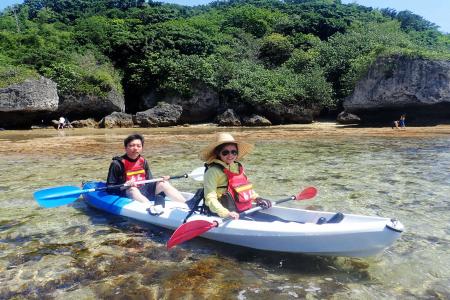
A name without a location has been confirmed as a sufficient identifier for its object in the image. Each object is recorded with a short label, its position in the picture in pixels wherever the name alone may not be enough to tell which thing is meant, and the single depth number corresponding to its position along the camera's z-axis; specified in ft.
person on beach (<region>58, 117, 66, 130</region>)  73.82
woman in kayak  13.99
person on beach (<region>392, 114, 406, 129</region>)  65.51
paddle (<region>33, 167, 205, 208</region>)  17.99
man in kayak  18.28
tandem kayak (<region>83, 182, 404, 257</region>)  11.22
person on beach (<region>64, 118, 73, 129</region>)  76.74
